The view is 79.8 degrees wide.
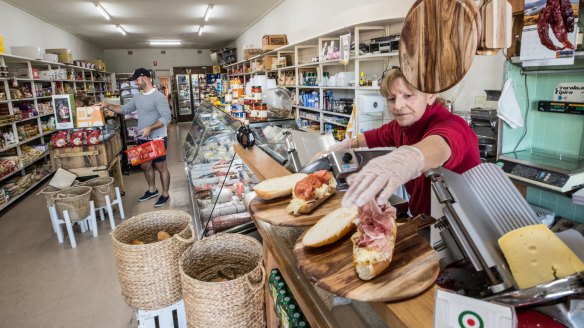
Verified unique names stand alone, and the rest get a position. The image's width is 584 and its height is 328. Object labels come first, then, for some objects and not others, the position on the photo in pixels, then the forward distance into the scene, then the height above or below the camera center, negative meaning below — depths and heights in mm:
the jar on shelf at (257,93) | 4070 +107
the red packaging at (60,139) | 4543 -353
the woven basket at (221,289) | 1441 -799
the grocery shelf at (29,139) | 6417 -488
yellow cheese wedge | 568 -283
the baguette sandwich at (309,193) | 1362 -370
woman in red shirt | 707 -154
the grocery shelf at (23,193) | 5404 -1348
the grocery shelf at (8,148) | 5762 -550
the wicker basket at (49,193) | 3994 -920
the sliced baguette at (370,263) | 867 -410
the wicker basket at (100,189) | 4289 -962
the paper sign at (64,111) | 4586 +12
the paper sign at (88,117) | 4758 -87
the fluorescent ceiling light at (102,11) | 8788 +2633
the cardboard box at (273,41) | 8367 +1436
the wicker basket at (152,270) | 1725 -809
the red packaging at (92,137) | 4727 -355
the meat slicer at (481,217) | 671 -275
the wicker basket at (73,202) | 3889 -1003
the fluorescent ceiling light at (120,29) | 11996 +2802
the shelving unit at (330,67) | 4676 +528
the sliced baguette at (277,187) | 1547 -382
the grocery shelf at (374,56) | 4086 +505
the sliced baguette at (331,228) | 1053 -405
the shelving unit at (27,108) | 6098 +117
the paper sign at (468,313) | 509 -338
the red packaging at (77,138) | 4660 -354
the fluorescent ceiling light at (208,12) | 9413 +2630
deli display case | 2446 -670
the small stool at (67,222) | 3938 -1269
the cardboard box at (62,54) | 9336 +1533
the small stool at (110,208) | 4320 -1243
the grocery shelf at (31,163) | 5682 -934
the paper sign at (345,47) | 4783 +695
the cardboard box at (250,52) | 10055 +1443
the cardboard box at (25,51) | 7160 +1271
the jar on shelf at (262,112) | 3924 -107
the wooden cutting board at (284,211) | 1304 -438
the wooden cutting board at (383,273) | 822 -448
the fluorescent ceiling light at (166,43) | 16112 +3018
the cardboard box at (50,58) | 8141 +1280
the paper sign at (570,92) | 2594 -31
